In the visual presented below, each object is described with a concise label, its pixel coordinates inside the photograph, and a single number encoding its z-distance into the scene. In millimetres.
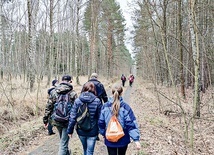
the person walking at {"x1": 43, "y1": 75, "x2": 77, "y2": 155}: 5453
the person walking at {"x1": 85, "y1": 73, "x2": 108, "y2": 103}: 7959
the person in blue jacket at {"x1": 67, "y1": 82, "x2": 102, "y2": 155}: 4879
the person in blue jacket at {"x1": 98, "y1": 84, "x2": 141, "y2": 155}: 4254
